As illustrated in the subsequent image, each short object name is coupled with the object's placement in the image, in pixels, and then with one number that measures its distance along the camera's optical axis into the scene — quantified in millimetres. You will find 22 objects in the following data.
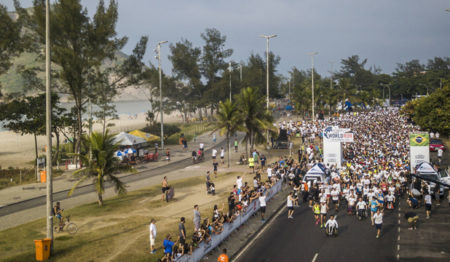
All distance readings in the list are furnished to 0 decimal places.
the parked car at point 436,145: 51138
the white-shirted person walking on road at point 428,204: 23502
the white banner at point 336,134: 35531
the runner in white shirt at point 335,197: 24844
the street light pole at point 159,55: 48225
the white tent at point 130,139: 41656
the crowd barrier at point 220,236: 16094
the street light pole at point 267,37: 45062
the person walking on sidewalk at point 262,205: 23091
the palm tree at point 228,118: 36938
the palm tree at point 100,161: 24469
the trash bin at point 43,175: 33844
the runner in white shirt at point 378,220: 19781
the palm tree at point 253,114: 38188
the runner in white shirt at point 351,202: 23844
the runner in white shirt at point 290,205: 23250
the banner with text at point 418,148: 33688
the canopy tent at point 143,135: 46231
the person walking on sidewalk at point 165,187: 26516
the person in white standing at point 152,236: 17002
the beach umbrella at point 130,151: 39406
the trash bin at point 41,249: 16266
